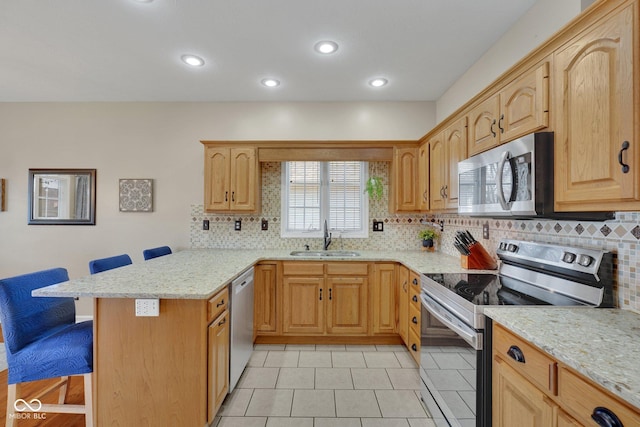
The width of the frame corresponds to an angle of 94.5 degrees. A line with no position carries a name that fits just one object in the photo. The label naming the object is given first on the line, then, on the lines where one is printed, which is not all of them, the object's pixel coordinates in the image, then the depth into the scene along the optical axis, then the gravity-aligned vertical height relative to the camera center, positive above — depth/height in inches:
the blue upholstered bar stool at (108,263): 85.2 -15.2
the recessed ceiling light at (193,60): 102.6 +54.7
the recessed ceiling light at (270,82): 120.0 +54.8
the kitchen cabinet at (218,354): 66.7 -33.7
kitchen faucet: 136.6 -10.8
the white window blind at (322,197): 143.3 +9.2
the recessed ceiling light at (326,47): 93.5 +54.5
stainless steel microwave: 55.6 +8.1
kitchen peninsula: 64.0 -31.9
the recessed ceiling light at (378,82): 118.7 +54.9
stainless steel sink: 133.8 -17.2
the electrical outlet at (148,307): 63.1 -19.7
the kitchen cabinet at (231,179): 129.2 +15.8
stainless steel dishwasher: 83.0 -34.3
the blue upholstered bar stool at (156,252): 114.1 -15.2
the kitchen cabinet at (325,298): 117.4 -32.8
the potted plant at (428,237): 133.2 -9.3
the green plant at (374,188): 134.9 +12.9
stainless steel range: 55.3 -17.6
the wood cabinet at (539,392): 33.1 -23.0
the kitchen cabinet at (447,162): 91.8 +18.9
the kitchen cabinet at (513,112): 57.2 +23.9
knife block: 92.9 -13.7
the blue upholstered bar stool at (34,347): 62.4 -28.7
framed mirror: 142.3 +8.3
